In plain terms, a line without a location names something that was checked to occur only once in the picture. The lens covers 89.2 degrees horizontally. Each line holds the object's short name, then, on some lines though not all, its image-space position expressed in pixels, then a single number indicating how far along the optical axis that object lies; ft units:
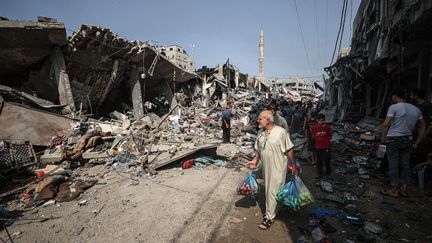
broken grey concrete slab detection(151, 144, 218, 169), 18.69
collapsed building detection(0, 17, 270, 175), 21.57
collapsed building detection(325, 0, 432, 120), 17.27
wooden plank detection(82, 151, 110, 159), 21.04
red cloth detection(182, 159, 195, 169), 19.10
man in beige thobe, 9.53
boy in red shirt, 16.22
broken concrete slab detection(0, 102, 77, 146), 21.49
